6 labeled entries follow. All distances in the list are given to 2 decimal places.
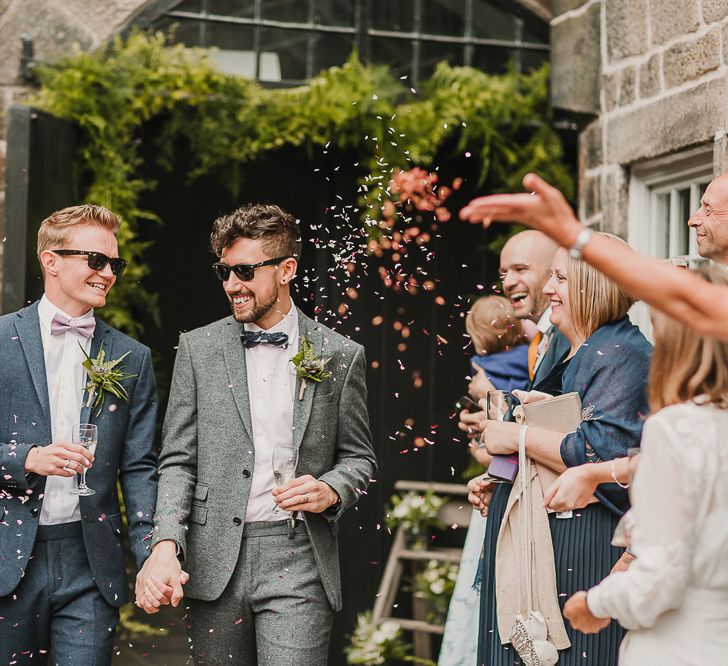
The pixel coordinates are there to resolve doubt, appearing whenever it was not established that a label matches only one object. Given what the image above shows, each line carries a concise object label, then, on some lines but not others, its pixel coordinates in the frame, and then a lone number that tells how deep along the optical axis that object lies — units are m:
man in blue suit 3.86
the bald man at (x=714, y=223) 3.91
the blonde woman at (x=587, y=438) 3.62
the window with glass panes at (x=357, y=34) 6.24
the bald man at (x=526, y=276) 4.88
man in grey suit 3.91
